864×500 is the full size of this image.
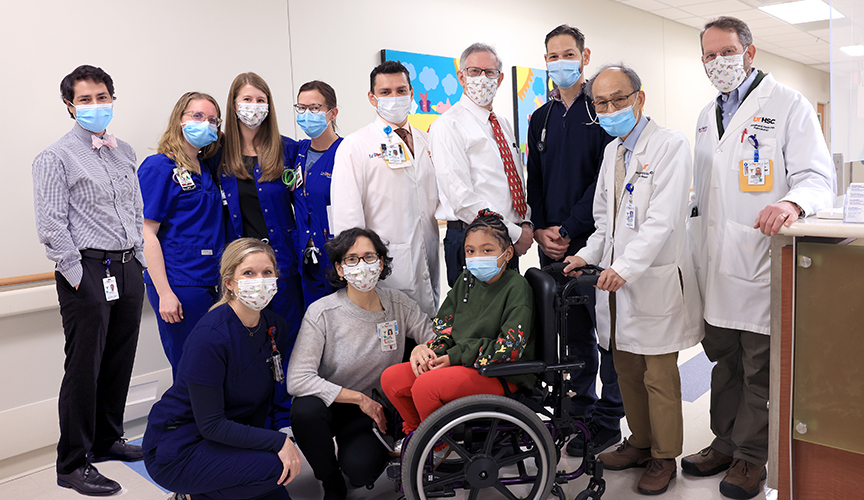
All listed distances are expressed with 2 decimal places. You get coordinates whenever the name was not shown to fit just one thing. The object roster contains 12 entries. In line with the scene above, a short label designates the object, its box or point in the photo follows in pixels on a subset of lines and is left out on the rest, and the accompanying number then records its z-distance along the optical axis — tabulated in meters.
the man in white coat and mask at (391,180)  2.59
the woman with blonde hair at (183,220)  2.63
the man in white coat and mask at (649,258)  2.21
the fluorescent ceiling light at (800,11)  7.09
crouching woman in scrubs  2.01
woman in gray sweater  2.20
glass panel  1.72
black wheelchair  1.92
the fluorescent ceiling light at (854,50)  2.09
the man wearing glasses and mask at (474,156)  2.56
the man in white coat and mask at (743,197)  2.19
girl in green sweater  2.04
